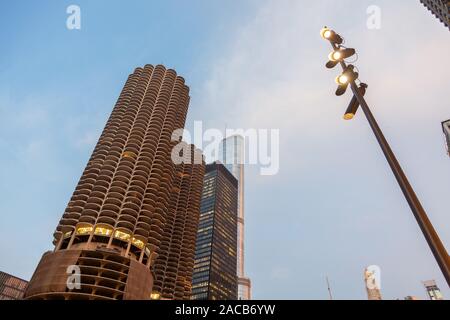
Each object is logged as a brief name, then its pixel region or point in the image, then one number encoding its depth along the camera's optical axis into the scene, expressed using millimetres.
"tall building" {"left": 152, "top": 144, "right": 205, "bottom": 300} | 129375
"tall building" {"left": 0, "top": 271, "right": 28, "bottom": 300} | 160000
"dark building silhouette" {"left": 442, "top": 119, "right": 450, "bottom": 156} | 94300
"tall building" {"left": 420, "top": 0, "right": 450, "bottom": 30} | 69375
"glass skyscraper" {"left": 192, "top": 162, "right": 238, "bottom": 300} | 186875
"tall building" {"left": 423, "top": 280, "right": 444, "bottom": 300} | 132375
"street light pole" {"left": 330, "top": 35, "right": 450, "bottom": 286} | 5583
